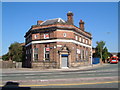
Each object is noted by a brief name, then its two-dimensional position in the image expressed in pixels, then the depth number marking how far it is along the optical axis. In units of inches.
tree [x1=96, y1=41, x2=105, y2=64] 1803.1
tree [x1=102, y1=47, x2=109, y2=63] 1834.9
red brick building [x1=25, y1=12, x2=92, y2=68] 892.4
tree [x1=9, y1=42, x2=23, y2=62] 1283.9
